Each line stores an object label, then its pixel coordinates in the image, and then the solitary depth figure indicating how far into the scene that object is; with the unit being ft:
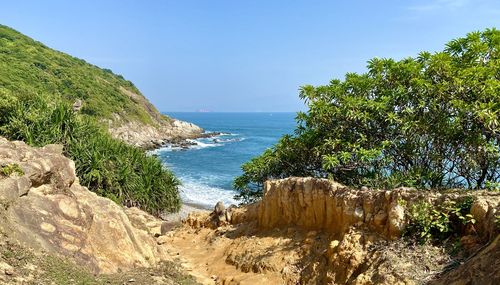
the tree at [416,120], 39.75
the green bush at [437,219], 30.53
